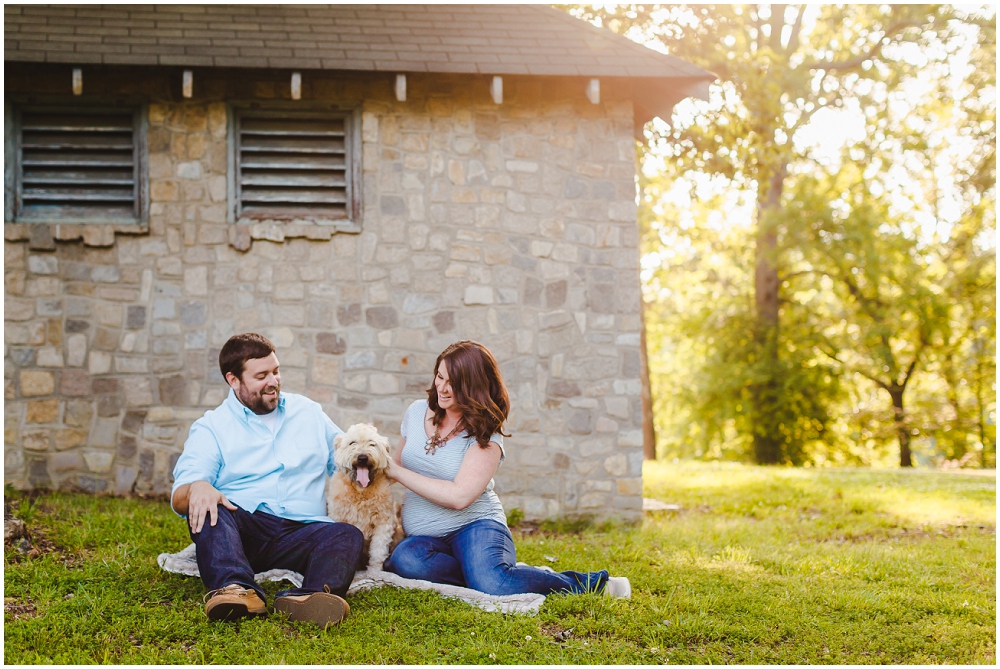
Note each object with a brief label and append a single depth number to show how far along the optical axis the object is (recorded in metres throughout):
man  3.81
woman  4.16
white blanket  3.99
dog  4.13
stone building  6.52
